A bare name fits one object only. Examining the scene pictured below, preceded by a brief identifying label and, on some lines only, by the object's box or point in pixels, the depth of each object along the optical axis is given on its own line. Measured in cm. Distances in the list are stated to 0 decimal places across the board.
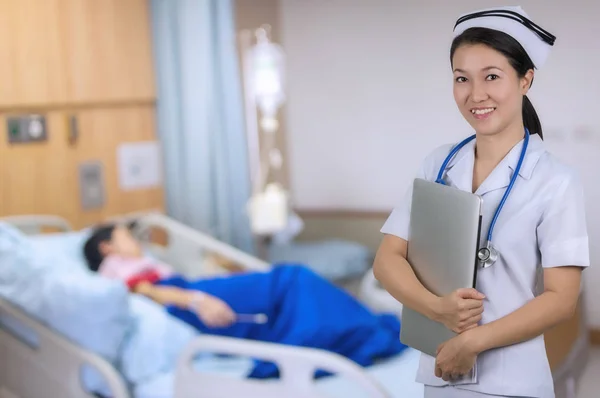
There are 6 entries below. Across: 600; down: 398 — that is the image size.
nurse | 236
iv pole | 989
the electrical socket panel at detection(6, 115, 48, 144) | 819
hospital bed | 548
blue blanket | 663
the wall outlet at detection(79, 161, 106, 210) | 905
